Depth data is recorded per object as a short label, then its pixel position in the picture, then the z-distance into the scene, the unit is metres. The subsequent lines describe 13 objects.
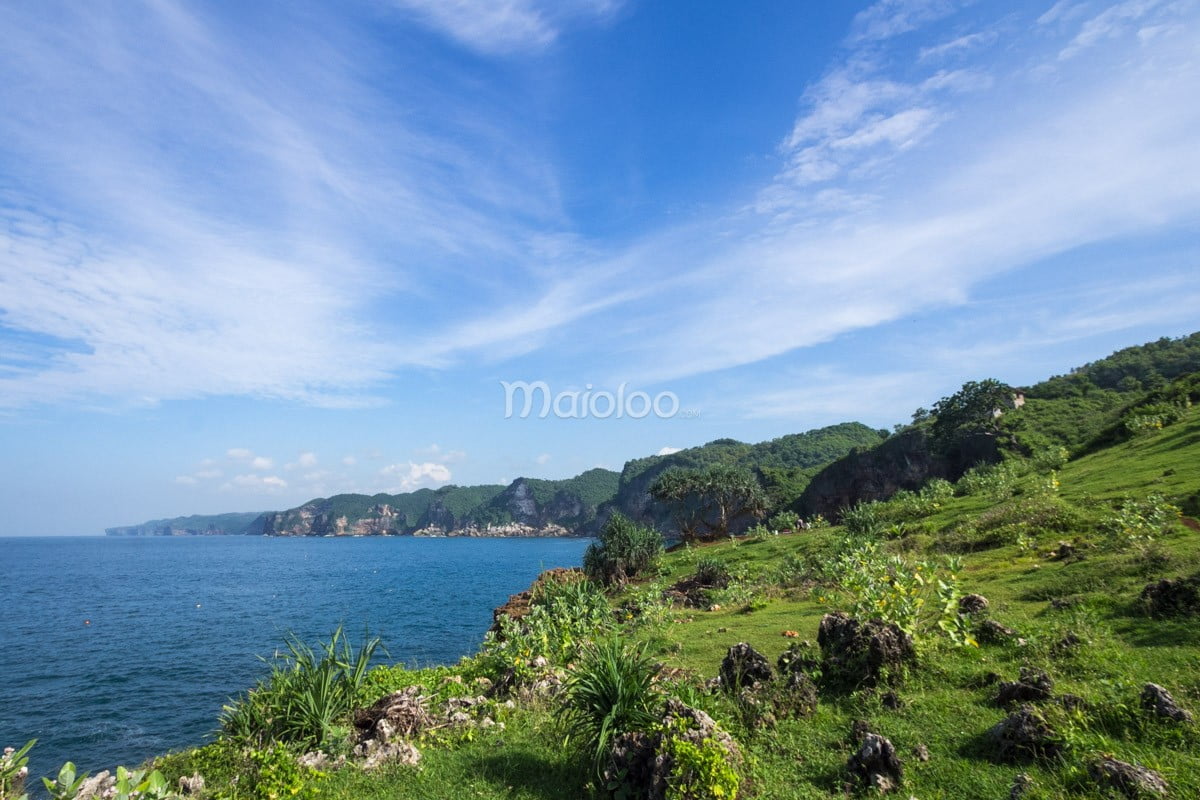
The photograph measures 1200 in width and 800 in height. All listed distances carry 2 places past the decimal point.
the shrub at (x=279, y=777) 7.85
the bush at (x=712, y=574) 25.69
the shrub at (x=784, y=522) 49.44
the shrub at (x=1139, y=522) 14.98
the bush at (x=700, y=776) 6.35
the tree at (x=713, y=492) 62.44
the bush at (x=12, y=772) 7.30
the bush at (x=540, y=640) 13.03
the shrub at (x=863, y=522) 28.05
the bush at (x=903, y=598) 10.06
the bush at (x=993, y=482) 28.09
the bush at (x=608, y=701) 7.80
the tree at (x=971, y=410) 66.06
